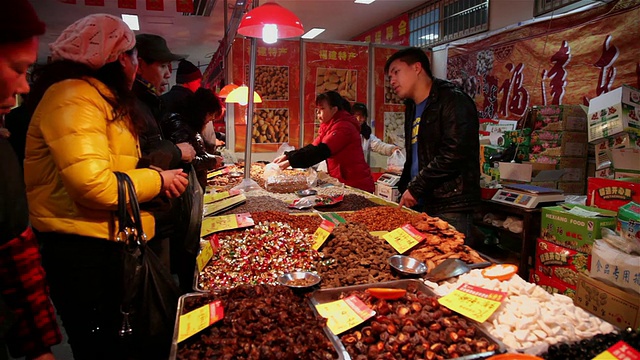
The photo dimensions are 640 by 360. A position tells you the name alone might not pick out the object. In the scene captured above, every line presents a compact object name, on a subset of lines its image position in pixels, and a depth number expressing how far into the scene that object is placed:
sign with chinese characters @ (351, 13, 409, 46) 8.23
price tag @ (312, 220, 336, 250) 1.94
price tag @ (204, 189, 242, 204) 2.91
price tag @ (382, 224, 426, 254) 1.88
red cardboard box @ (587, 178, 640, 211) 2.78
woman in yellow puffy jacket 1.29
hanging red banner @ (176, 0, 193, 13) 5.22
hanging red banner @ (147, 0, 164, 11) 5.33
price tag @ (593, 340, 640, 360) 0.98
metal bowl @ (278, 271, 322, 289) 1.52
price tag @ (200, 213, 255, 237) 2.11
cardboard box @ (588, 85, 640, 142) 2.89
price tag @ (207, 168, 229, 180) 4.22
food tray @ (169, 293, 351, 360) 1.08
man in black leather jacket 2.53
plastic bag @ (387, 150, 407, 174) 5.87
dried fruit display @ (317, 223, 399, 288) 1.57
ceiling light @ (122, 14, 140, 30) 8.42
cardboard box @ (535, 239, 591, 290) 2.89
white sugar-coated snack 1.15
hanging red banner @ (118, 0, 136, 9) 5.04
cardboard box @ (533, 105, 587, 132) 3.60
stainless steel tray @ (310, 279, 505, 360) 1.42
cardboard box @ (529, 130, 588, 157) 3.64
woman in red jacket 3.88
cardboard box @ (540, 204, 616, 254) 2.77
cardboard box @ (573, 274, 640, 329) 2.38
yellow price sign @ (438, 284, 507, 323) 1.21
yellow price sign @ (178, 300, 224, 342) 1.17
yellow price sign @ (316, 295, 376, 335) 1.22
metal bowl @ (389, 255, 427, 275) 1.62
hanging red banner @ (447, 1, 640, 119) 3.87
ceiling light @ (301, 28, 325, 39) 9.80
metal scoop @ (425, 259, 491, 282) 1.58
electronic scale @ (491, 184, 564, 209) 3.21
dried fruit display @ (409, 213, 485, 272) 1.77
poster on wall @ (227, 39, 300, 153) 6.24
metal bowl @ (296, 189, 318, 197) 3.33
